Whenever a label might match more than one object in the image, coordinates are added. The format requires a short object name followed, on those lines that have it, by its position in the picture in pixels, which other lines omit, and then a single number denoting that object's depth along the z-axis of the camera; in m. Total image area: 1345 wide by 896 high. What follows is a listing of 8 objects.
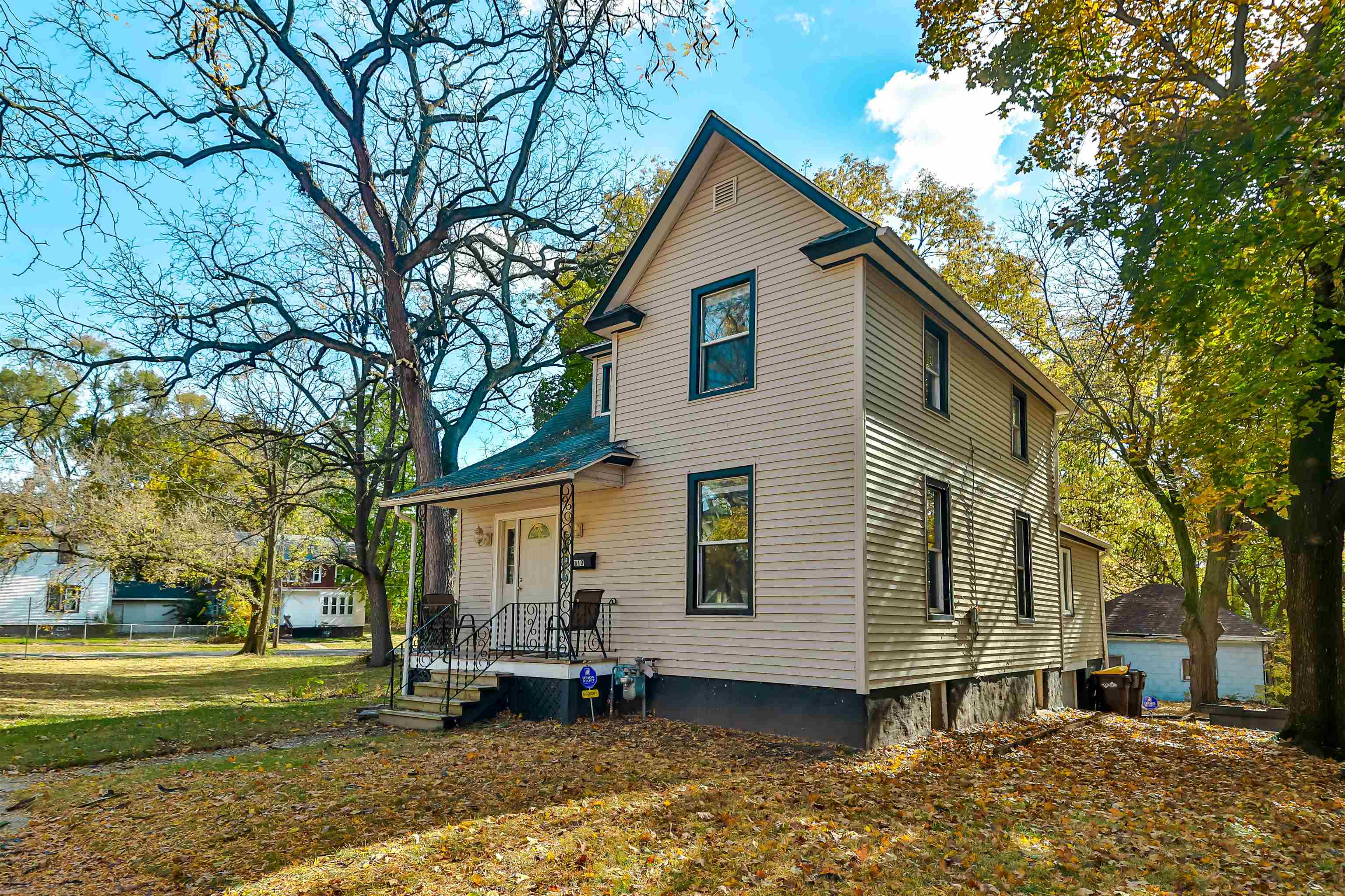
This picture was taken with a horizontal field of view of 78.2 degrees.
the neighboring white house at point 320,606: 52.75
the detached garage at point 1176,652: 25.36
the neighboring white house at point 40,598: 39.19
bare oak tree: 15.03
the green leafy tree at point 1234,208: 10.52
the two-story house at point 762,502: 10.27
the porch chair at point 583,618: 11.43
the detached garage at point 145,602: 45.78
